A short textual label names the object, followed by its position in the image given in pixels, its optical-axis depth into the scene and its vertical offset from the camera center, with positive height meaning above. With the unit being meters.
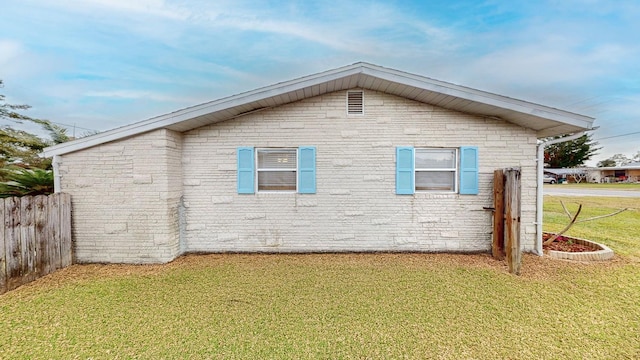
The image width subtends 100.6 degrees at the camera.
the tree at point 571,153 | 39.59 +3.46
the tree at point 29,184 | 5.30 -0.19
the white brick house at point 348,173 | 5.62 +0.04
